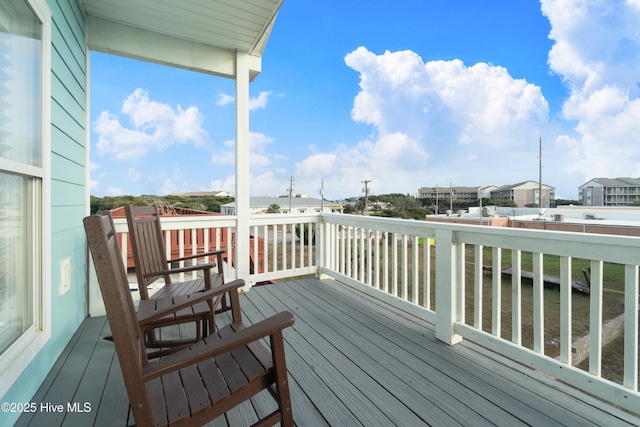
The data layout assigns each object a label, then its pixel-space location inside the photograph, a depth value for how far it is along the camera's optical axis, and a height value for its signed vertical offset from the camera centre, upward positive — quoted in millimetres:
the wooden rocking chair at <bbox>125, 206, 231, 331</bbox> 2227 -390
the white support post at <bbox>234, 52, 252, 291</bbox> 3275 +558
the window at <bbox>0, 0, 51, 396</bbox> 1251 +163
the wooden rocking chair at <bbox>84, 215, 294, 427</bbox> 849 -593
